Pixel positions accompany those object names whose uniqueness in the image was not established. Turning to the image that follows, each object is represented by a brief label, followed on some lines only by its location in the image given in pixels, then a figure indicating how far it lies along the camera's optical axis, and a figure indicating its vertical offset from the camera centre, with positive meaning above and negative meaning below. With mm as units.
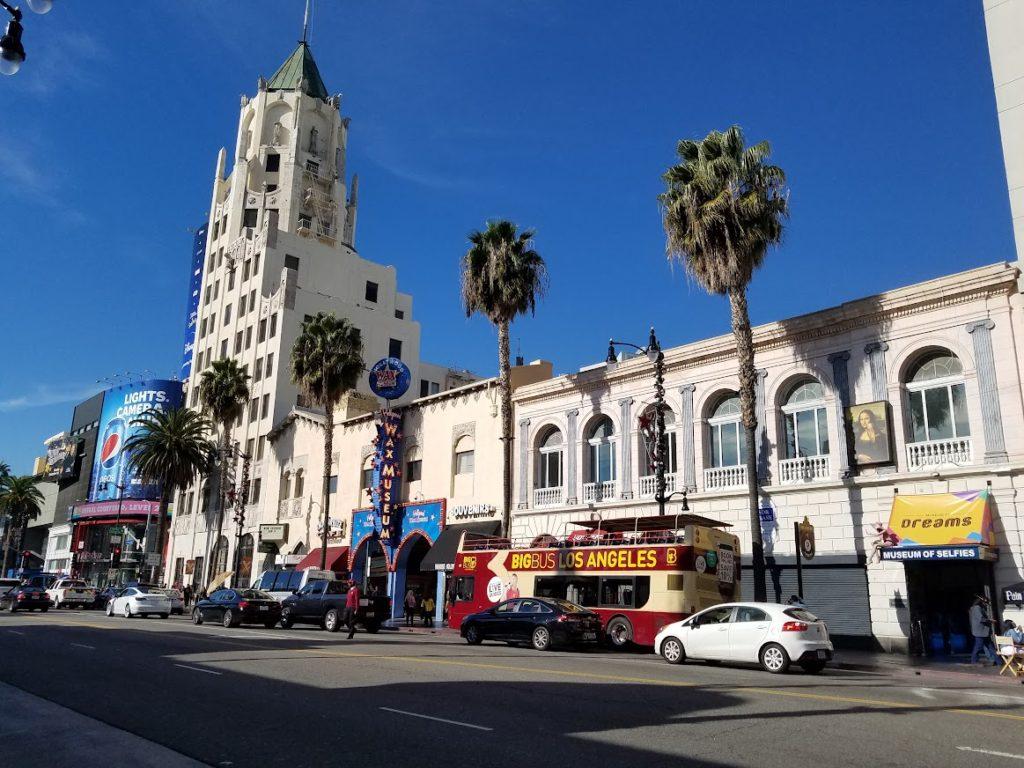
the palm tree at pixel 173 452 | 55031 +8171
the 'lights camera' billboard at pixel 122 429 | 72625 +13127
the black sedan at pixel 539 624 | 21625 -1261
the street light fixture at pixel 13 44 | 9225 +5976
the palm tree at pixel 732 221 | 24969 +10994
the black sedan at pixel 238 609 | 28781 -1246
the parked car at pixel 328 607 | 27875 -1151
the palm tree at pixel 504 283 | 34000 +12158
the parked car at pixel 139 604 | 34375 -1332
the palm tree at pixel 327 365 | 43062 +11068
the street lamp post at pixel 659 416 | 25734 +5253
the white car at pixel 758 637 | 16656 -1209
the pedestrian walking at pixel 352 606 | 23297 -889
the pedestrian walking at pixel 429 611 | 36347 -1613
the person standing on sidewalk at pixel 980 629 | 19953 -1139
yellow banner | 20766 +1610
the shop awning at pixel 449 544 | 35188 +1391
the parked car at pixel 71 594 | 43312 -1197
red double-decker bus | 21781 +188
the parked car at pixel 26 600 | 38656 -1373
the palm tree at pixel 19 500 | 92188 +7895
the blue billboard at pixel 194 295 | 71125 +24801
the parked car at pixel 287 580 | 32719 -246
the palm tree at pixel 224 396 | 53406 +11598
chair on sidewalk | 17406 -1521
